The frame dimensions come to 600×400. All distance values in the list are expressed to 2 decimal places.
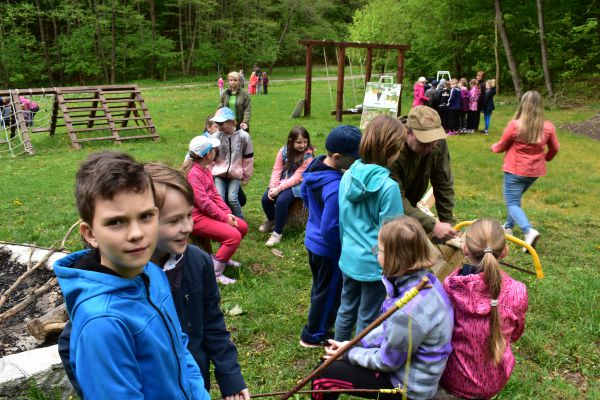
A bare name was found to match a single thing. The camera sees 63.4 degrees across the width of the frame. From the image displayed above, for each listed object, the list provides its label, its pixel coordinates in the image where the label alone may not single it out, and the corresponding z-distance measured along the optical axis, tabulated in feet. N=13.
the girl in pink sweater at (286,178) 19.57
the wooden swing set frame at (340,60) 49.14
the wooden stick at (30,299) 11.16
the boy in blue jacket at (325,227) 10.89
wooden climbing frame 39.58
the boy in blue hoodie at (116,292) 4.68
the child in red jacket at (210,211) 14.98
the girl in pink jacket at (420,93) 55.36
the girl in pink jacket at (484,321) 7.84
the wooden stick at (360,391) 7.21
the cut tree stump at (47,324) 10.49
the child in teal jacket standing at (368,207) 9.55
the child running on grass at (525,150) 18.17
